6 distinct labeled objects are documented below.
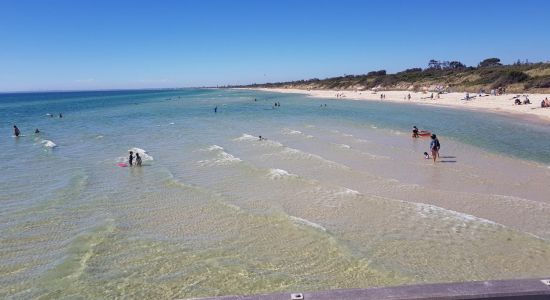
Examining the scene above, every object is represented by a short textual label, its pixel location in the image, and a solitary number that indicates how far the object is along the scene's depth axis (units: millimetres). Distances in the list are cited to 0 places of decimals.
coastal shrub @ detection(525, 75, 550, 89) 53531
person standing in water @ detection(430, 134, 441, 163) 19938
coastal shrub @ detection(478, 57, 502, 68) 126156
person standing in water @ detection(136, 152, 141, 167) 21303
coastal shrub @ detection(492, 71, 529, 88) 61688
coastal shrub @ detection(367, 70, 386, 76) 141500
